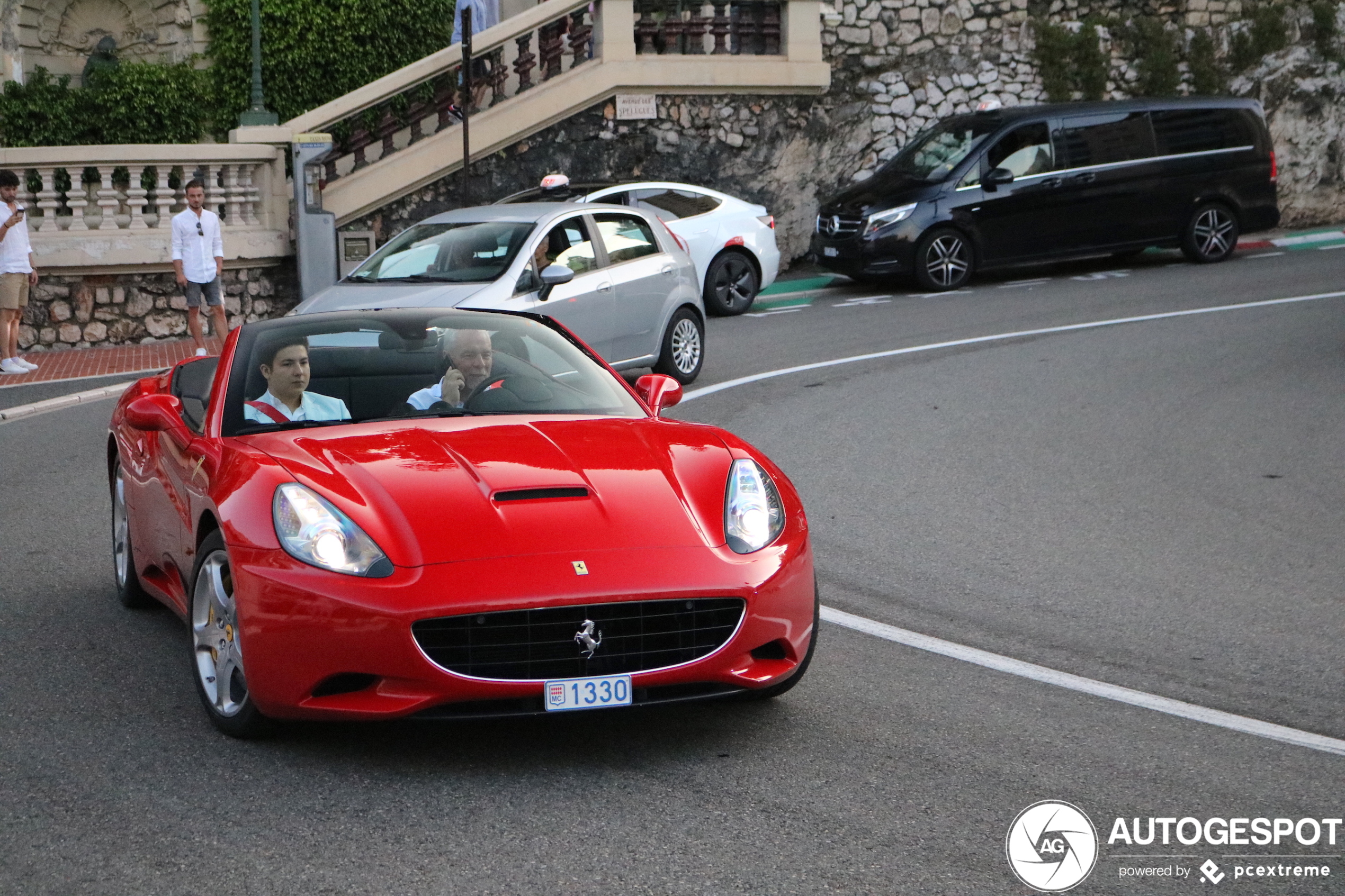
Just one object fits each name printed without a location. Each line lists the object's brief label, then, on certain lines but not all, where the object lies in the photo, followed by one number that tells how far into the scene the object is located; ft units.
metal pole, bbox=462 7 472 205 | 60.75
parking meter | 62.85
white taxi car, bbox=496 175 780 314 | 57.62
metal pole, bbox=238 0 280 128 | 66.64
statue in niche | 92.79
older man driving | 19.45
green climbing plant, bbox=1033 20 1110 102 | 78.18
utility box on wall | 65.10
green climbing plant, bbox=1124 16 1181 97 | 78.89
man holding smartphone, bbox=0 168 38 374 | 51.39
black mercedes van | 62.44
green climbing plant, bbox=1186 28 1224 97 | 79.82
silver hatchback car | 39.93
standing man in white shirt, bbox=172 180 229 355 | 51.65
